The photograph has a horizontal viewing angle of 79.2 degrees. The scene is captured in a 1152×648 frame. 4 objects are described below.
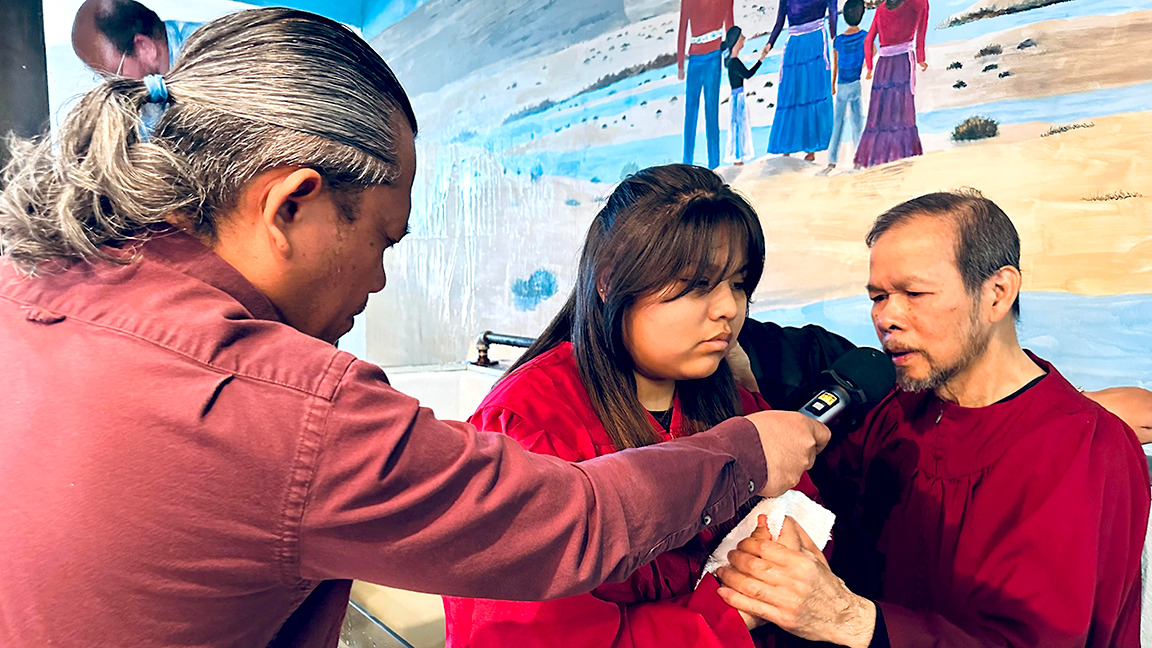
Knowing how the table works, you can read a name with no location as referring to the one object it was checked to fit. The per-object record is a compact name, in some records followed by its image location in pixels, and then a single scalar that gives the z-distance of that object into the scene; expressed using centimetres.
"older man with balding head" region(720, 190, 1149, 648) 126
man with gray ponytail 65
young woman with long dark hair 121
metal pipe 380
